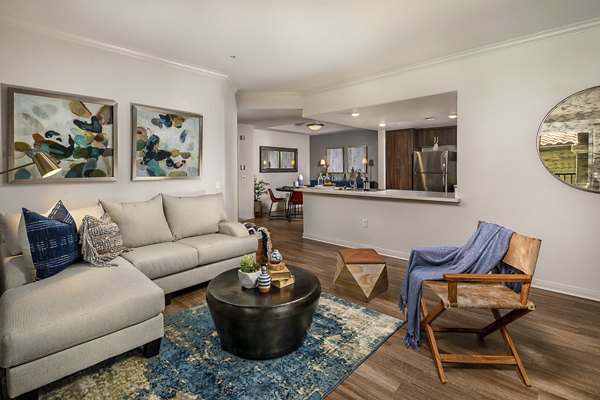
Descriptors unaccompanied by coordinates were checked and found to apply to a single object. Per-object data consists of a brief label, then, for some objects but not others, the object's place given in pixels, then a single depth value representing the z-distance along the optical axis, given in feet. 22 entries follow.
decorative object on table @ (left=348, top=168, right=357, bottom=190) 19.79
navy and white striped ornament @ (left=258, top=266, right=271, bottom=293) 7.06
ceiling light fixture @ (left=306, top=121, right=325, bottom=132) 23.53
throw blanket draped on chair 7.28
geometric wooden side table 9.98
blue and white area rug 5.86
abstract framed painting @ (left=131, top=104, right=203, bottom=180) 12.37
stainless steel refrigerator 20.76
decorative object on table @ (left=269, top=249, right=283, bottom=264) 7.57
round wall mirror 9.73
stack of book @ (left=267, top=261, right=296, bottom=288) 7.37
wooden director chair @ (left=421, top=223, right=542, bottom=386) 6.12
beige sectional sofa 5.41
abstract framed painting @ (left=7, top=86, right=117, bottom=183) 9.62
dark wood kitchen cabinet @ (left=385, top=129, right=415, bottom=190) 26.50
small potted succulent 7.30
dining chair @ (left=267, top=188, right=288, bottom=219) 27.07
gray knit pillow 8.59
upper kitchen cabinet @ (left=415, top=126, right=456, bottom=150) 25.86
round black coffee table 6.44
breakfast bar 13.35
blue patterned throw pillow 7.33
